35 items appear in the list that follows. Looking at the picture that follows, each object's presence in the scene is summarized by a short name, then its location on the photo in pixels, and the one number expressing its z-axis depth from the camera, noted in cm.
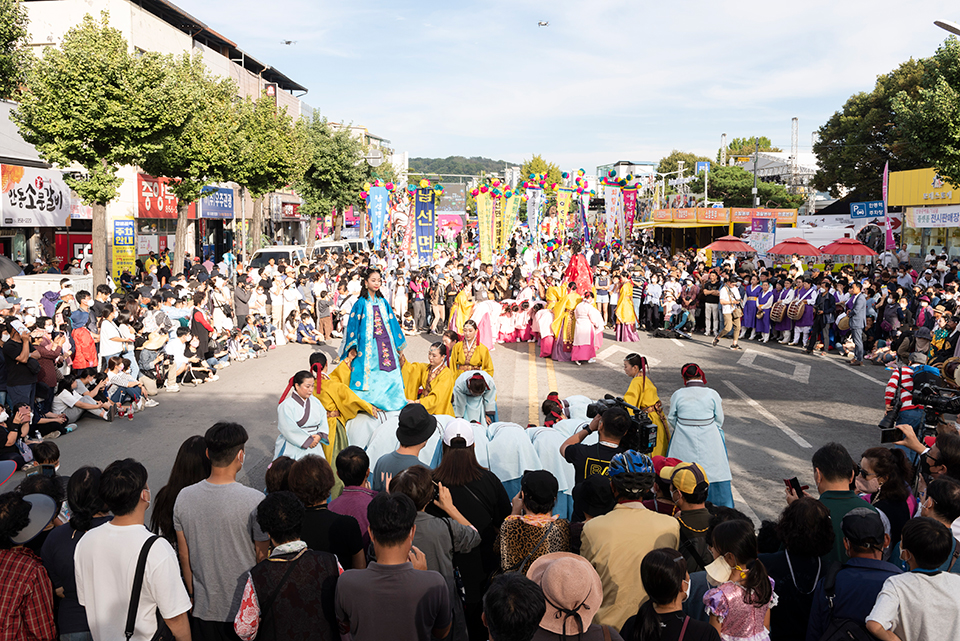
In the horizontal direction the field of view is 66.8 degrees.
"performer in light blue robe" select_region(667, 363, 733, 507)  593
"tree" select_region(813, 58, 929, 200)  3928
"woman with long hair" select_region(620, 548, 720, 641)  293
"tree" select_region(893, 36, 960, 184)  1534
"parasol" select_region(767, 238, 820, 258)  2144
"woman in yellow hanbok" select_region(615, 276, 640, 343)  1638
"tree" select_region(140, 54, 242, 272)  1820
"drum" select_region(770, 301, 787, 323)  1597
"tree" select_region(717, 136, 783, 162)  9800
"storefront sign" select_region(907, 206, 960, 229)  2556
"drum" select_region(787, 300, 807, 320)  1560
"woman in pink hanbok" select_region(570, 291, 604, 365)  1382
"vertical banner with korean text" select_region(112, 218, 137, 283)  2519
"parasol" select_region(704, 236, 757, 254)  2308
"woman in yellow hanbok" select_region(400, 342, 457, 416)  743
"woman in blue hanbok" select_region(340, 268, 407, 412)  819
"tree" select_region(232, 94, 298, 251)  2701
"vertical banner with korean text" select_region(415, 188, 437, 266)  2095
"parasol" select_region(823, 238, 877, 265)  2098
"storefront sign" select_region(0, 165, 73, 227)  2059
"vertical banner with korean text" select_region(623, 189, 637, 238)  2973
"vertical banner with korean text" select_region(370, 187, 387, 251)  2270
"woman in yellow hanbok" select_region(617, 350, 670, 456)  666
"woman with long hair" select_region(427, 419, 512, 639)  404
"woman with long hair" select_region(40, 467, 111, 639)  342
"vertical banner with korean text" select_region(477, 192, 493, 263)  2320
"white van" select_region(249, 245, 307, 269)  2641
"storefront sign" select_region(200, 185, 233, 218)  3411
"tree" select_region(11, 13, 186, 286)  1622
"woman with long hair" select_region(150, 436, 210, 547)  404
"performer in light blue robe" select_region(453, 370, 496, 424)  721
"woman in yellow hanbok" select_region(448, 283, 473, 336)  1462
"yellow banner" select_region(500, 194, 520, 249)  2366
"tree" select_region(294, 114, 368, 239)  3944
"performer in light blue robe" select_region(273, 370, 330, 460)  577
